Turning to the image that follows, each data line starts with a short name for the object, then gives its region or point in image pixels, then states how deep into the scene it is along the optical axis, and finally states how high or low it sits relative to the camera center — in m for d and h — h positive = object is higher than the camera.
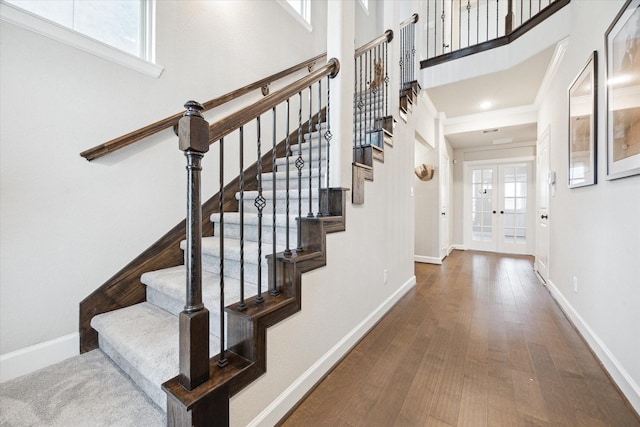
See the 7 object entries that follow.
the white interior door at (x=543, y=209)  3.49 +0.04
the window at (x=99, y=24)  1.42 +1.11
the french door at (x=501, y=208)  5.64 +0.08
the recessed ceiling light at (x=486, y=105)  4.25 +1.71
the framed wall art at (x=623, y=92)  1.39 +0.68
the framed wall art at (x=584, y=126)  1.95 +0.69
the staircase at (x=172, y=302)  1.18 -0.54
